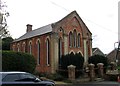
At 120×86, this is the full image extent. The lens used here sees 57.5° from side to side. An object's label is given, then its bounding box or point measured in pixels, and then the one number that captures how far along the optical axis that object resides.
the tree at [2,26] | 14.95
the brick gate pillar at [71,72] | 13.74
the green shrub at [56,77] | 13.93
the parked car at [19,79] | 6.17
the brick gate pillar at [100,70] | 16.09
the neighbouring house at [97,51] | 35.00
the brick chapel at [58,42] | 15.68
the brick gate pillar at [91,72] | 15.00
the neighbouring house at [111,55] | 36.71
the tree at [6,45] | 25.99
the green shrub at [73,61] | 14.88
